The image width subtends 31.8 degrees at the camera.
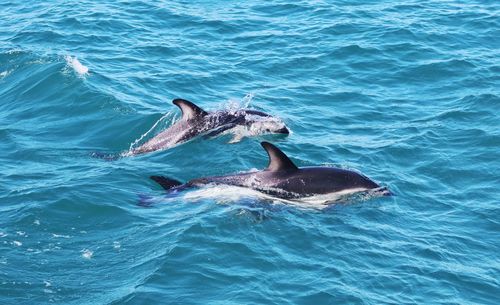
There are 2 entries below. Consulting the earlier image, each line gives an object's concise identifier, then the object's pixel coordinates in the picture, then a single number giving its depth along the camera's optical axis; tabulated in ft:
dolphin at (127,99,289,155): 75.97
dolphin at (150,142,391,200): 63.36
